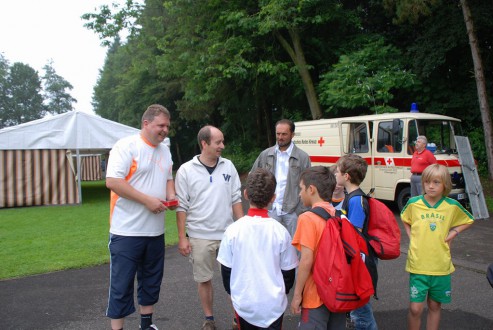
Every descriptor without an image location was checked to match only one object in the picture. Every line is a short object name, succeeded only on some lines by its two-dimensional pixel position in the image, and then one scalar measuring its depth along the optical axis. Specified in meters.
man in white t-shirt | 3.46
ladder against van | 9.42
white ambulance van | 9.91
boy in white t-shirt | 2.66
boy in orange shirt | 2.60
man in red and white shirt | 9.00
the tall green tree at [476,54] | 12.45
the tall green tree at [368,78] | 14.07
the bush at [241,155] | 25.11
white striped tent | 13.74
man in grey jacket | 4.64
